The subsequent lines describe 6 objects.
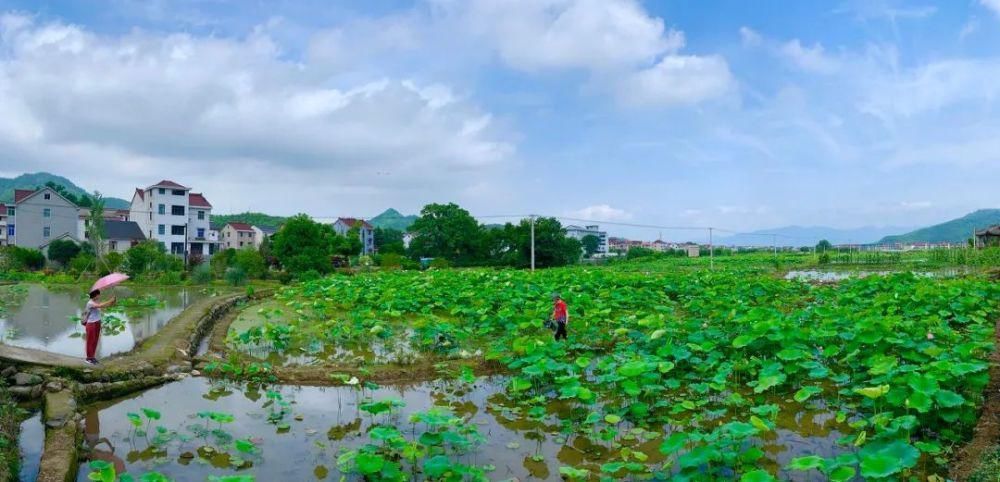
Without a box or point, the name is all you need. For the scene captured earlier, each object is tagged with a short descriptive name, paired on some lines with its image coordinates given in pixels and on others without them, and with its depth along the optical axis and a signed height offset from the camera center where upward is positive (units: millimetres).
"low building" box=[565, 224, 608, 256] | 107125 +3362
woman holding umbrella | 8789 -1009
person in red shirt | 10381 -1182
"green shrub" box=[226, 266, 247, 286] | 27188 -1118
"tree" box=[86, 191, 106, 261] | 33812 +1508
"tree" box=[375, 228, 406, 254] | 78500 +2078
